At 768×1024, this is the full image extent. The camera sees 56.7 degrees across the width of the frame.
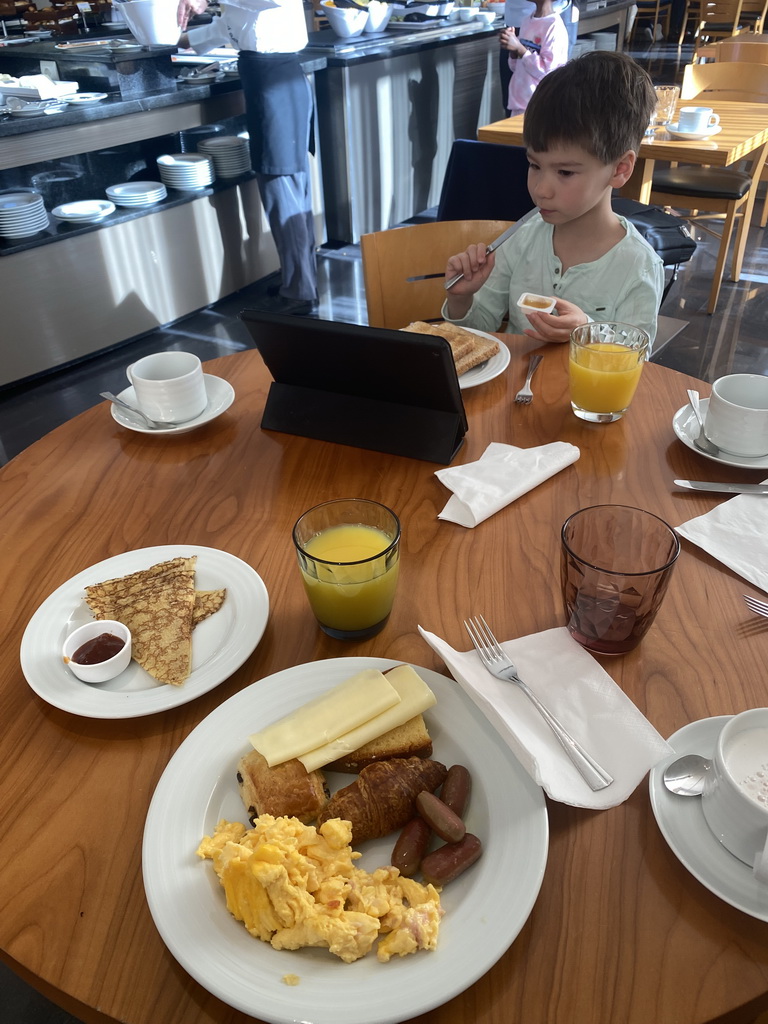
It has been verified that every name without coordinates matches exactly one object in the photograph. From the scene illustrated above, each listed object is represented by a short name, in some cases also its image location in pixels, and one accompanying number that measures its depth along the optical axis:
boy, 1.54
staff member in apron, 3.43
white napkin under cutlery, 0.68
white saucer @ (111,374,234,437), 1.29
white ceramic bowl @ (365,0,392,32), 4.65
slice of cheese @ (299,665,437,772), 0.70
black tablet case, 1.08
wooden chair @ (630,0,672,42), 11.22
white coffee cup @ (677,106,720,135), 3.14
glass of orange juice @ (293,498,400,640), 0.83
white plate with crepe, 0.79
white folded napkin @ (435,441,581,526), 1.06
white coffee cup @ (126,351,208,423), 1.26
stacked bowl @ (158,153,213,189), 3.64
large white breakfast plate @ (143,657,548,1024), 0.54
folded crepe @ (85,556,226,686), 0.84
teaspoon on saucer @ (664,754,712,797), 0.68
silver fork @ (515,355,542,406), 1.34
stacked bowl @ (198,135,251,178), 3.85
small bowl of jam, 0.82
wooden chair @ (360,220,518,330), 1.98
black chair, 2.39
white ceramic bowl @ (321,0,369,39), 4.42
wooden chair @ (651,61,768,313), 3.59
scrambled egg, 0.57
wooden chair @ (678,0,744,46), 9.80
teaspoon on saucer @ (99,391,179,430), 1.30
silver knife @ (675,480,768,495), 1.07
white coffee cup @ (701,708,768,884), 0.60
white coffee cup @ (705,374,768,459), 1.11
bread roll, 0.67
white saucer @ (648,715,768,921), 0.60
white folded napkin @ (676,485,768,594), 0.95
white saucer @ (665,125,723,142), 3.16
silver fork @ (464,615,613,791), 0.69
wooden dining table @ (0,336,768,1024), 0.57
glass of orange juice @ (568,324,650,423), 1.21
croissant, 0.66
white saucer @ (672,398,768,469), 1.12
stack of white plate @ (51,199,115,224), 3.29
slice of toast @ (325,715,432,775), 0.72
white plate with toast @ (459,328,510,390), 1.36
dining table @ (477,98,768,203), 3.03
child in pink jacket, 4.41
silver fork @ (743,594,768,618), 0.89
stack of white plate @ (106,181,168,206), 3.46
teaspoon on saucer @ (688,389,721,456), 1.15
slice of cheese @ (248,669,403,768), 0.69
